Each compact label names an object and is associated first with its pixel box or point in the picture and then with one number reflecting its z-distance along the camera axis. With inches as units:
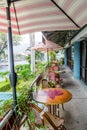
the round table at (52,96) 57.1
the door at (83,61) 162.6
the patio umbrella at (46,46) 168.7
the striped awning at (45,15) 48.4
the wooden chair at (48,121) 51.2
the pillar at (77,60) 192.5
